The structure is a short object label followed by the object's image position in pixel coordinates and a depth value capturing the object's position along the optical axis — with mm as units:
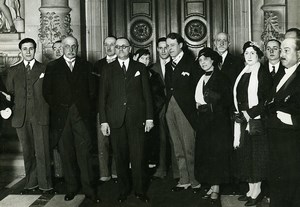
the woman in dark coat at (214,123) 5016
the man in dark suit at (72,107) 5125
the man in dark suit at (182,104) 5473
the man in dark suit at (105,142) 5984
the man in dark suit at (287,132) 3859
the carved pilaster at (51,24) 7105
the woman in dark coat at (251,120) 4746
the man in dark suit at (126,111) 5148
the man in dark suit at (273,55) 5245
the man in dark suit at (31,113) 5520
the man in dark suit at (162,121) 6211
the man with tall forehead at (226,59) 5684
